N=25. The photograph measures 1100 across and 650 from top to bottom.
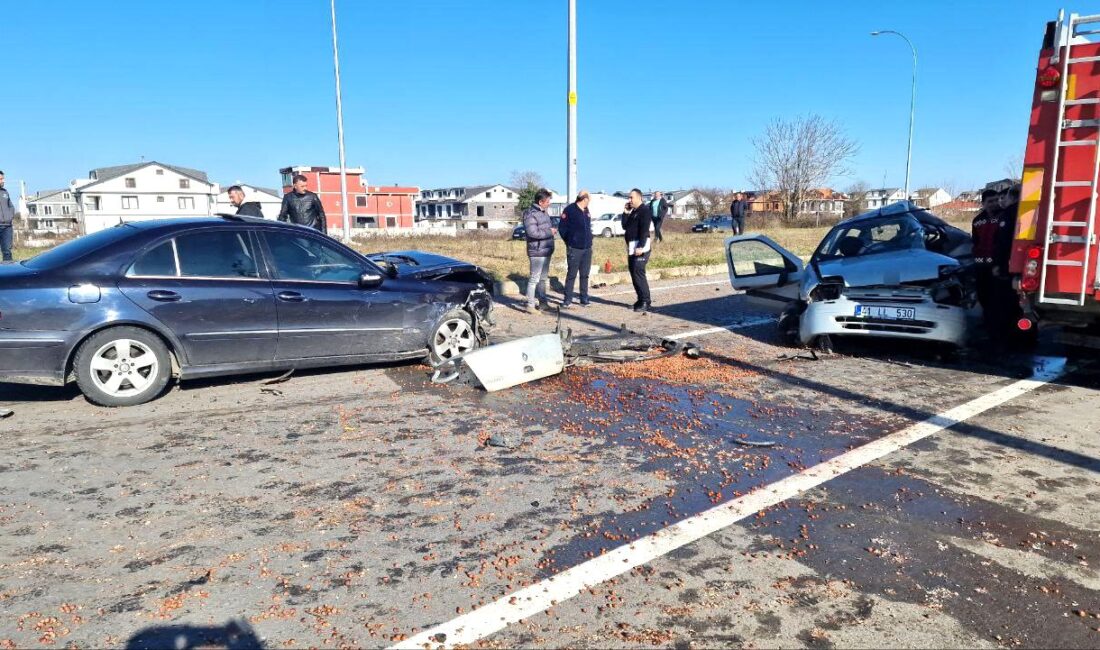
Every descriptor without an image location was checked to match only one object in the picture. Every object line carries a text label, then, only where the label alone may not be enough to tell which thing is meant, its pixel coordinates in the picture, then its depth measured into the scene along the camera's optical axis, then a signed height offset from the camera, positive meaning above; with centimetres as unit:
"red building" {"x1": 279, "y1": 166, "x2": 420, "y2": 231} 8431 +343
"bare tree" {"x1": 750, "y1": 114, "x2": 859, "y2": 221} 4862 +312
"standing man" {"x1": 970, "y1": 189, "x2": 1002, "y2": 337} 810 -47
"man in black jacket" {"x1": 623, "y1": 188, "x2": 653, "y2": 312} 1117 -25
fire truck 618 +30
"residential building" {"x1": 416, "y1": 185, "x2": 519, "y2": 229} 12088 +379
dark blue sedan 570 -68
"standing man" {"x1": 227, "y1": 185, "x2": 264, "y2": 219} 1048 +37
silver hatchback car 750 -61
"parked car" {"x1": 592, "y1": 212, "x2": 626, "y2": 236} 5134 -6
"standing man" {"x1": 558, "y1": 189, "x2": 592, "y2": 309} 1154 -12
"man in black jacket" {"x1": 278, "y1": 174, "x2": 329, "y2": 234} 1048 +31
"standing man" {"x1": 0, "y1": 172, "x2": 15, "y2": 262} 1290 +18
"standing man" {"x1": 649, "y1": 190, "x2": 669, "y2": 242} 2383 +55
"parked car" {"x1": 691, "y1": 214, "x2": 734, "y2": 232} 5583 +2
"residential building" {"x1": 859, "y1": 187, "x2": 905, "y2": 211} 8331 +436
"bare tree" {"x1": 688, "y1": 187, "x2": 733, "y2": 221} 7100 +214
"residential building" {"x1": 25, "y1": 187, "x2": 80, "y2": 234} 10786 +409
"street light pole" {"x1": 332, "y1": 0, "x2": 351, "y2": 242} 2827 +249
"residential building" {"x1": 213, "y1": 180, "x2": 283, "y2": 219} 10397 +532
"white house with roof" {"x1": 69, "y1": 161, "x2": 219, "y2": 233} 7388 +426
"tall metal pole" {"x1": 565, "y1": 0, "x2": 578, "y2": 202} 1467 +215
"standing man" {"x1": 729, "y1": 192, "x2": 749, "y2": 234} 2655 +51
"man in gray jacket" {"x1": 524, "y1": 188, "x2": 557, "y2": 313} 1089 -26
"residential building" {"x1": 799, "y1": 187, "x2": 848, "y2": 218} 4984 +152
